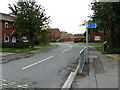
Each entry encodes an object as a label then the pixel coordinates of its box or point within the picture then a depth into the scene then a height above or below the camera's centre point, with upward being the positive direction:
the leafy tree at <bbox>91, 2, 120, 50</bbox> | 6.74 +2.26
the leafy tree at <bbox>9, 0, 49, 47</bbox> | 14.69 +3.80
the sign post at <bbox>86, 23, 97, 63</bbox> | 6.09 +1.03
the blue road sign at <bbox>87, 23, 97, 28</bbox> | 6.09 +1.03
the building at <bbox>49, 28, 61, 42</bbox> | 44.65 +1.83
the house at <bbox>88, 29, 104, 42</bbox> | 34.90 +1.99
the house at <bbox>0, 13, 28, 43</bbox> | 19.54 +2.20
